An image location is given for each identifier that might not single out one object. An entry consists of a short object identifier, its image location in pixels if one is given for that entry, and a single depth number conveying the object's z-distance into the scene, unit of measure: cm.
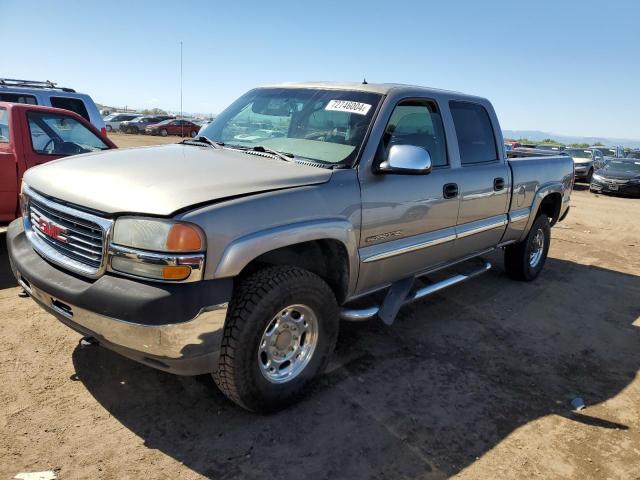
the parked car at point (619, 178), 1682
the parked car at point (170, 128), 3878
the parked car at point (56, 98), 830
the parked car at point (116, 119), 4031
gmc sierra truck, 240
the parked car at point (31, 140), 543
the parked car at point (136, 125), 3900
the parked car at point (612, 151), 2589
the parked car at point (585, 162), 2058
